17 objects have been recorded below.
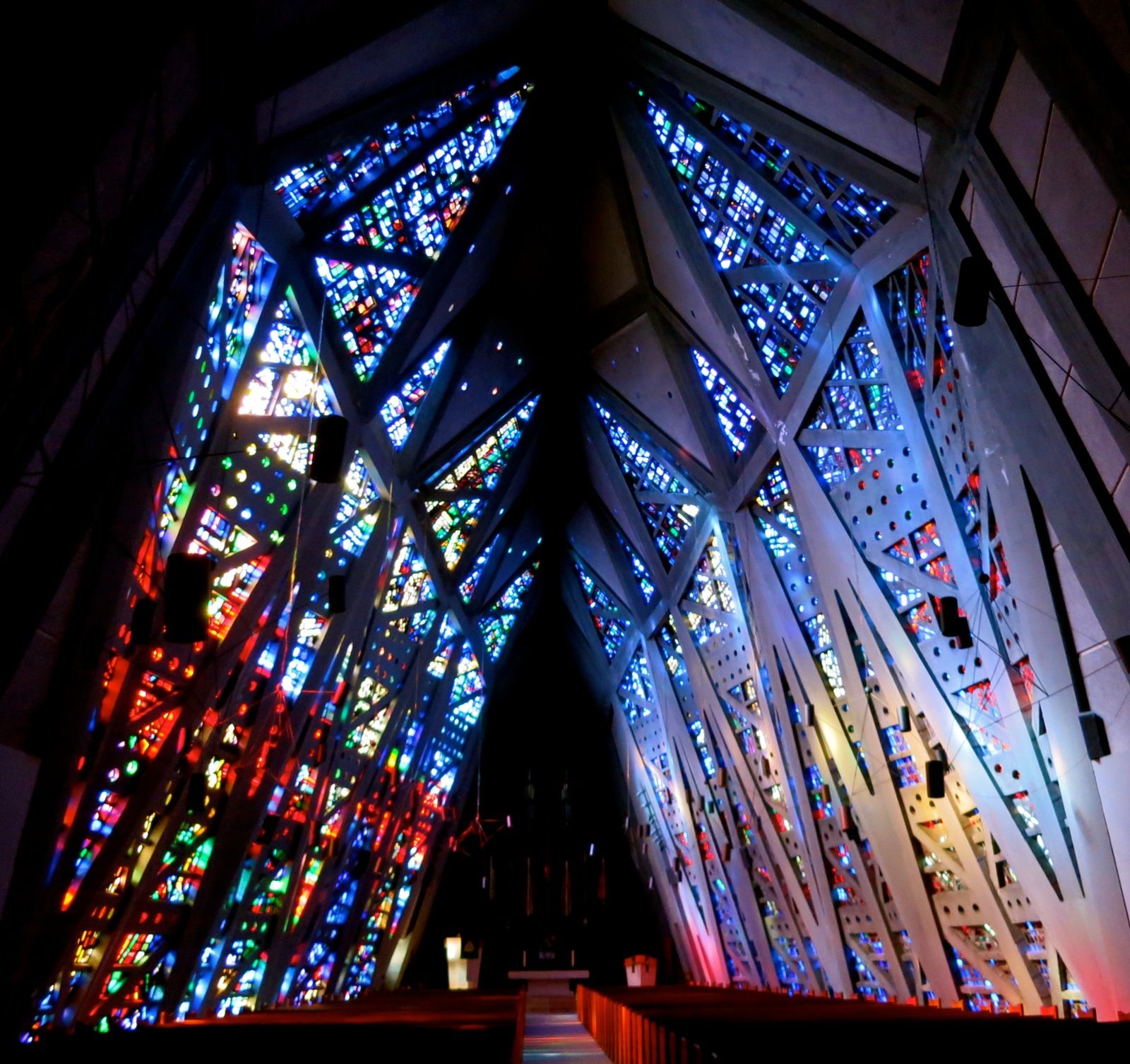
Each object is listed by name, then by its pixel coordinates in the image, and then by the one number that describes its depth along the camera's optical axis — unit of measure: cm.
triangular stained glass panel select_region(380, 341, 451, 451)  1179
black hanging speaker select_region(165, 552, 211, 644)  577
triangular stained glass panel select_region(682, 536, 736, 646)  1362
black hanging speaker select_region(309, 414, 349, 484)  657
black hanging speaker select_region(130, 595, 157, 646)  669
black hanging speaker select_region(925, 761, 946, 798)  800
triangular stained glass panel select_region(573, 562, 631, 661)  1983
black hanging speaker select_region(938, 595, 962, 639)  706
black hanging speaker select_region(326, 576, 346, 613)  897
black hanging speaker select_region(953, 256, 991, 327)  539
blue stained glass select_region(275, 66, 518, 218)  852
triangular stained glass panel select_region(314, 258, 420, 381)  949
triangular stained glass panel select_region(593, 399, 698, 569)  1438
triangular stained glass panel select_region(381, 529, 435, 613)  1349
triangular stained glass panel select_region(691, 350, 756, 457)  1191
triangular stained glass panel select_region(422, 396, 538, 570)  1418
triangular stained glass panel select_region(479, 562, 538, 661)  2033
